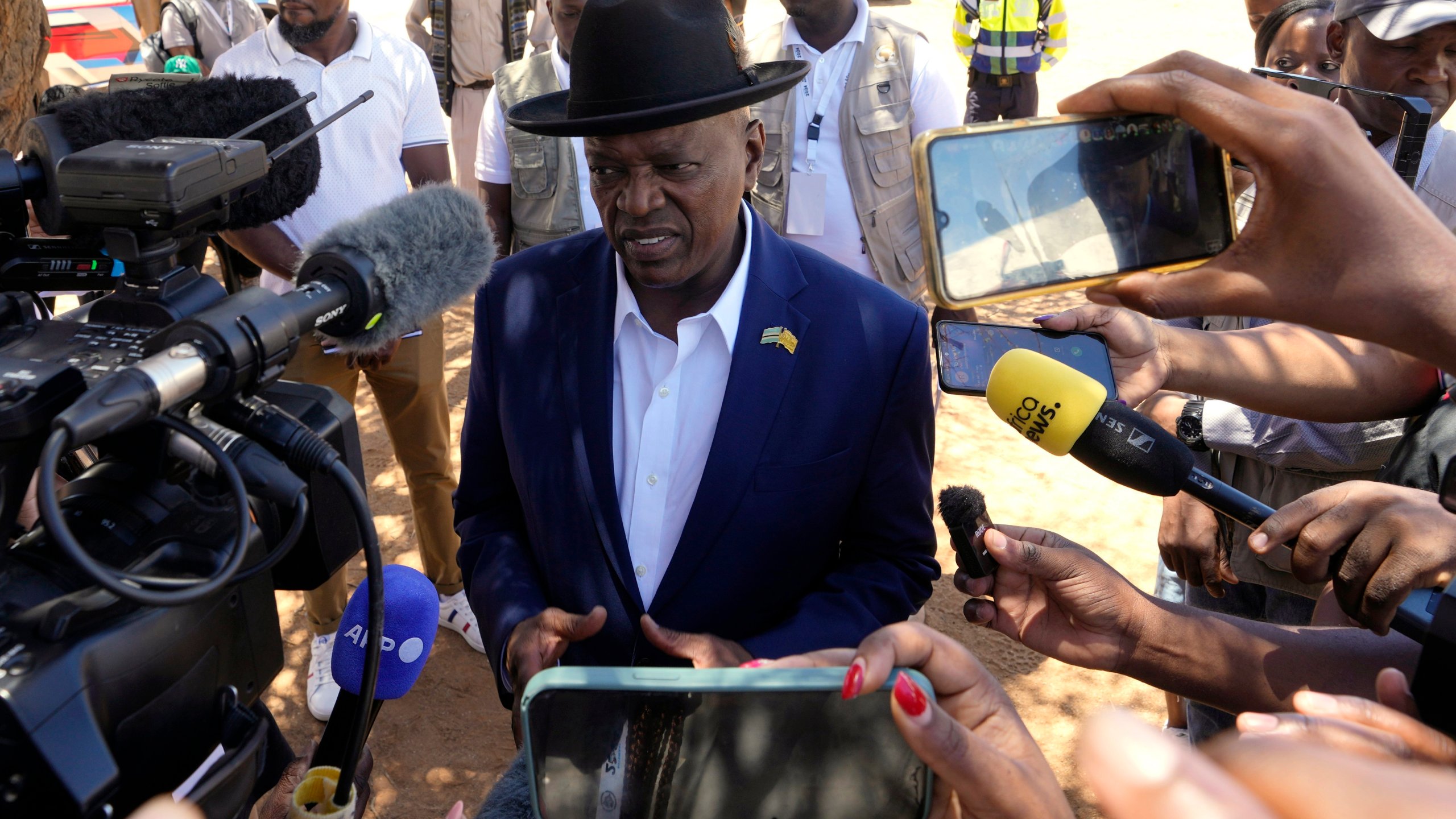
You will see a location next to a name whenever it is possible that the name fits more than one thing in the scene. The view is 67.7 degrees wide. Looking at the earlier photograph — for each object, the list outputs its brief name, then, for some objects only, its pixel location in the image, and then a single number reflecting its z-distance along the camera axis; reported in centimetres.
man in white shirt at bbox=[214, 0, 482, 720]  116
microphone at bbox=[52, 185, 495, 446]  36
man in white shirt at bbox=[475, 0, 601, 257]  125
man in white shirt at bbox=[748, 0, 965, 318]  129
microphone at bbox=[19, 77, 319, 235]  51
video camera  35
